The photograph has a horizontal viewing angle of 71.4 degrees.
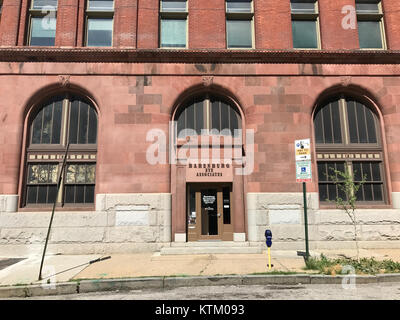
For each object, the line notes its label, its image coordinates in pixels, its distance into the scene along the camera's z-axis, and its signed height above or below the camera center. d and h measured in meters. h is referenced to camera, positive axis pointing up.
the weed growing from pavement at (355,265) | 8.08 -1.54
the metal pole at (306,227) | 9.17 -0.41
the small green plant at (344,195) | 11.31 +0.83
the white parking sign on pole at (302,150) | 9.25 +2.16
